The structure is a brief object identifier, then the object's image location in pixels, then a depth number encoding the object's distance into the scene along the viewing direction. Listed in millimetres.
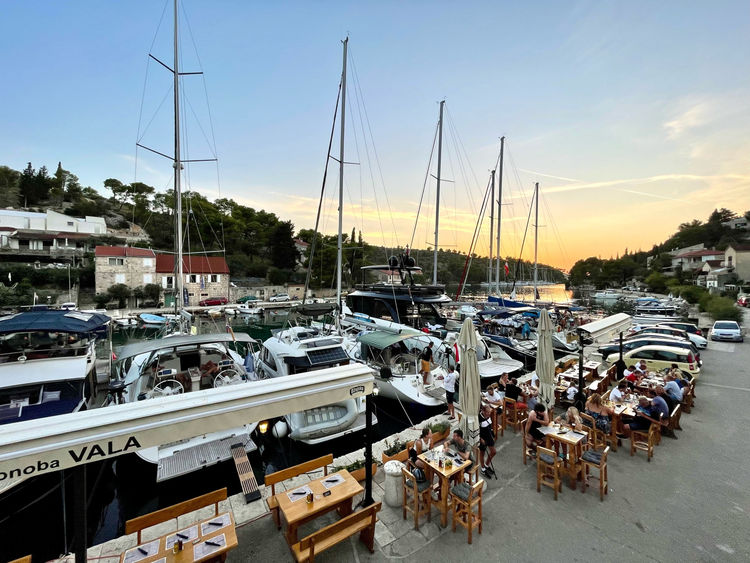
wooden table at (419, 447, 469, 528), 4820
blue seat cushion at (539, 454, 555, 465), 5646
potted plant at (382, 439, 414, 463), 6078
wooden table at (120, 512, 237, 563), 3691
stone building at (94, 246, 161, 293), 41812
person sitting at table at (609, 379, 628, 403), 7887
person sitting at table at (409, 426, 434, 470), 5376
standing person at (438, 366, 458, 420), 9438
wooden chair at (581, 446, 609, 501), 5449
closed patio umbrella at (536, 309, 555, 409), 7516
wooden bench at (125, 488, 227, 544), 4203
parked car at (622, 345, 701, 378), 11477
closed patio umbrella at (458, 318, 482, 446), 5840
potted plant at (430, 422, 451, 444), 6756
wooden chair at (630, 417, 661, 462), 6539
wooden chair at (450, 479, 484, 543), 4560
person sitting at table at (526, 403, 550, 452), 6264
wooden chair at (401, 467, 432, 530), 4832
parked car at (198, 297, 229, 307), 46488
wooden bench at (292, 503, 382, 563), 3943
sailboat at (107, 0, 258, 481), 7117
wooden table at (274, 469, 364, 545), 4316
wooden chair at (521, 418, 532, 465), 6504
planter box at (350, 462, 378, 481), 5617
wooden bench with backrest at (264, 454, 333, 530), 4922
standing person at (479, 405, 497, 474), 6219
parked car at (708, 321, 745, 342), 19297
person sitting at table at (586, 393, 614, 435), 6914
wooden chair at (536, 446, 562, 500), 5453
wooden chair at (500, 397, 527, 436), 8008
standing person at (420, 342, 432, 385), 10656
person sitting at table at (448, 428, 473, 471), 5646
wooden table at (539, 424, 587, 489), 5656
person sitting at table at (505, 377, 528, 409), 8461
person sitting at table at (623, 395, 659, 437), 7012
